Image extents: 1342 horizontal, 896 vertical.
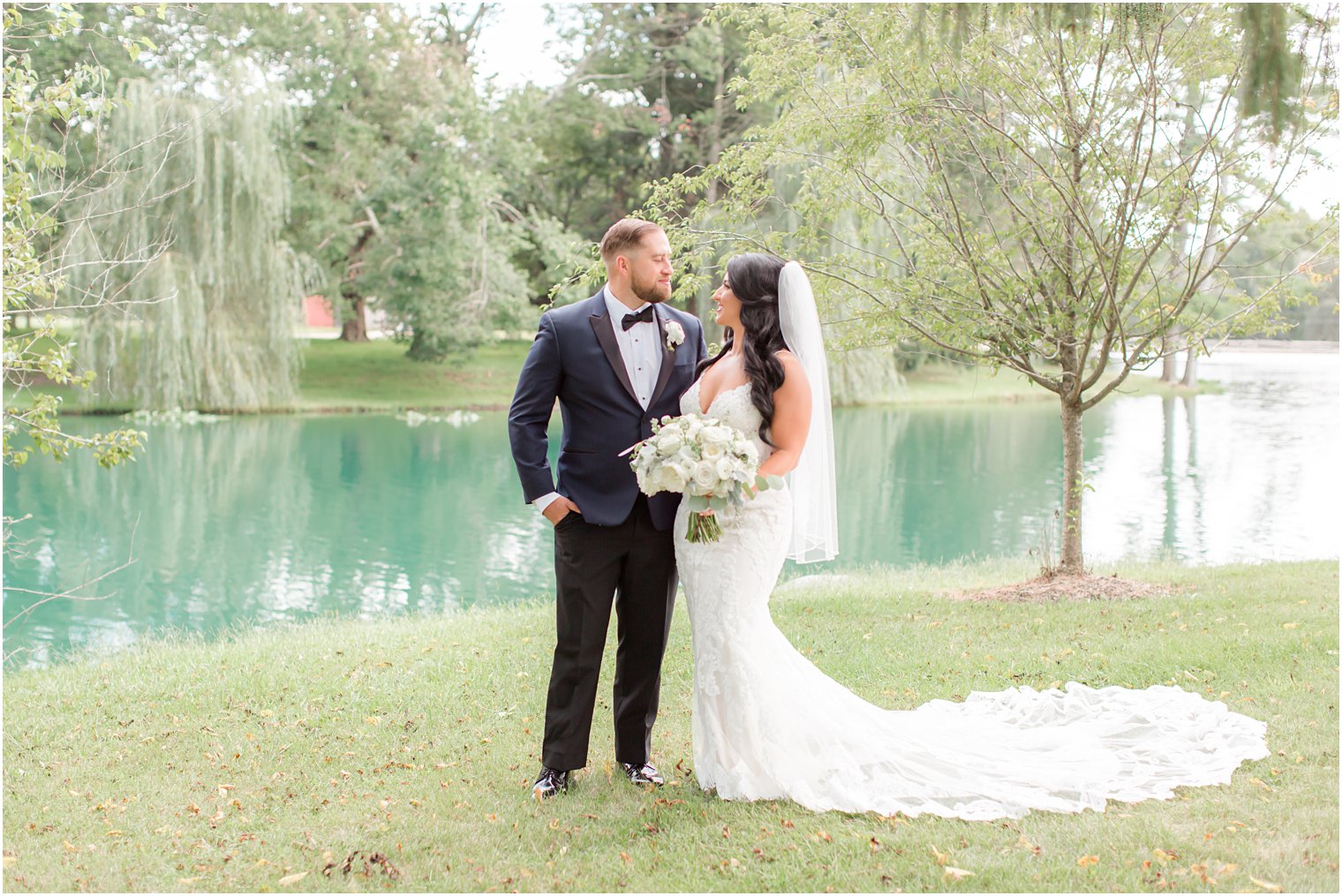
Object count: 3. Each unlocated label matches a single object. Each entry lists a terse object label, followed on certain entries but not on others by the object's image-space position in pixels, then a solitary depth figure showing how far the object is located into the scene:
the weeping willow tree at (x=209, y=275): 19.83
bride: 3.69
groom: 3.85
